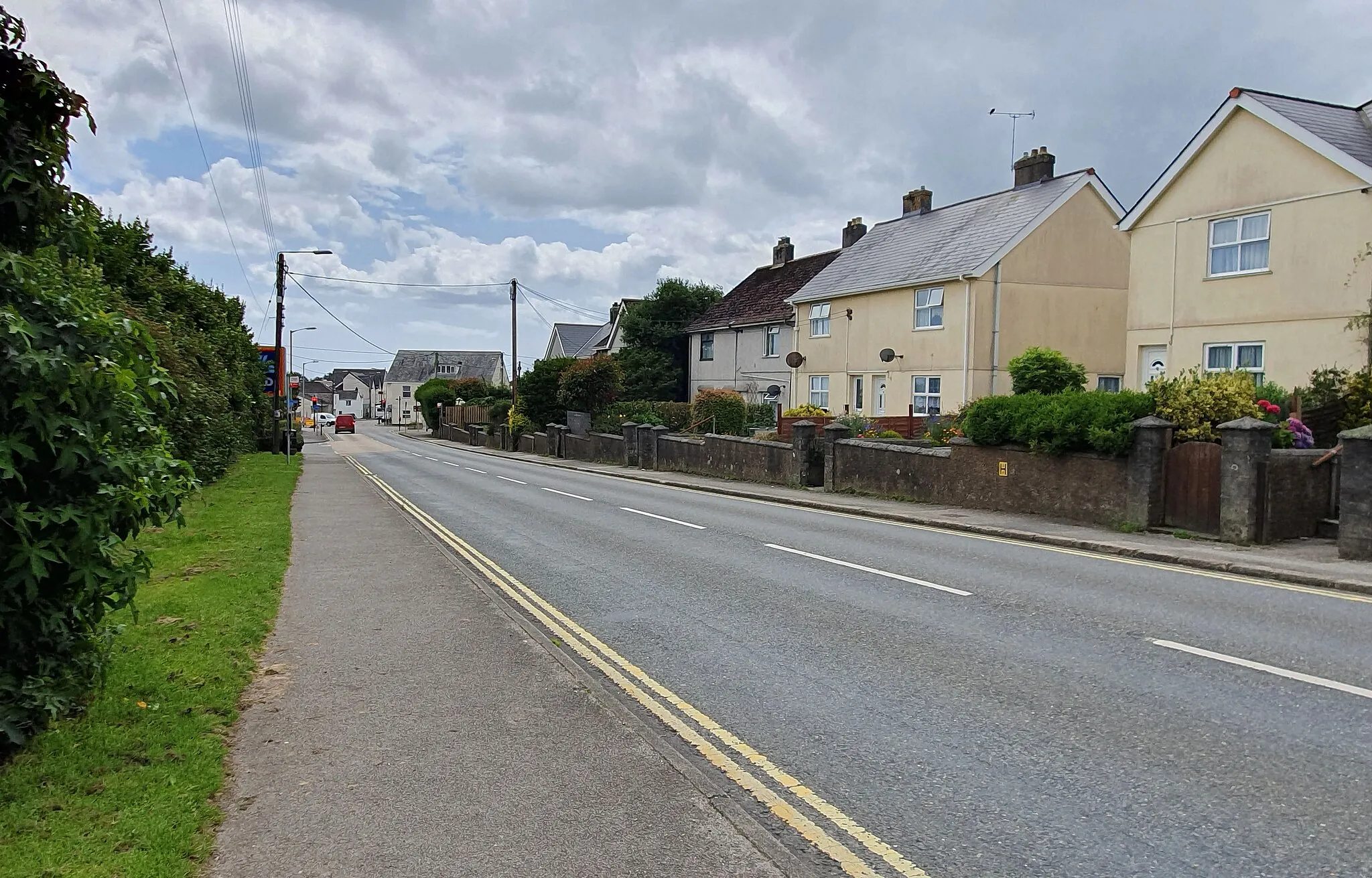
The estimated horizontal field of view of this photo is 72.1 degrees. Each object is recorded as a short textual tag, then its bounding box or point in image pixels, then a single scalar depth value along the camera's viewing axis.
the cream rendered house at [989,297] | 30.22
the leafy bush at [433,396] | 83.44
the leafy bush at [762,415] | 39.97
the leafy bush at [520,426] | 47.48
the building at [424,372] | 134.25
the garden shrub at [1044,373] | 22.72
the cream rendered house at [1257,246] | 18.91
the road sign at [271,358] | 37.81
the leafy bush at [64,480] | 4.30
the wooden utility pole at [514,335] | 53.66
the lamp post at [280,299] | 39.46
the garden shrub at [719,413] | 35.88
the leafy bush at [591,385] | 42.66
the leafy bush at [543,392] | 45.09
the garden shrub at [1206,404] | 14.00
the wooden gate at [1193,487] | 13.42
